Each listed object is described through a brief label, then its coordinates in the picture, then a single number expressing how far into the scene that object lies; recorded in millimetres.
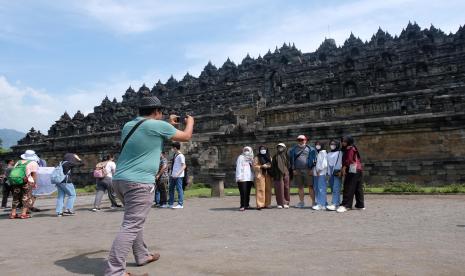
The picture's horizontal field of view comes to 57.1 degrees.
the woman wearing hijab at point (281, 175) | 11148
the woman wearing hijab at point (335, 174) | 10312
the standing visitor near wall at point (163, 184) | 12305
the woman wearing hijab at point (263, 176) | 11047
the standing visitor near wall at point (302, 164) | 10922
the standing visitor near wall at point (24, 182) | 10578
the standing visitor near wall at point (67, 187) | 10953
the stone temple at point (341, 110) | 15633
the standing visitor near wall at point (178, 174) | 11961
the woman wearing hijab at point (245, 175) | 11000
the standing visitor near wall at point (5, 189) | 13790
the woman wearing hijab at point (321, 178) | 10523
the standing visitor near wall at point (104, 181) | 12180
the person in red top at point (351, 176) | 10016
